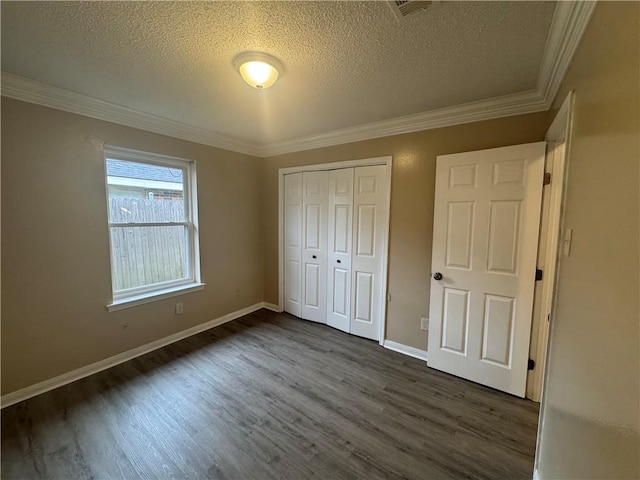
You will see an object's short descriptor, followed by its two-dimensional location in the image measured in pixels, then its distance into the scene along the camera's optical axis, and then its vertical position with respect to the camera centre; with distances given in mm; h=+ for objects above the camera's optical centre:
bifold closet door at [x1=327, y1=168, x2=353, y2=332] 3125 -302
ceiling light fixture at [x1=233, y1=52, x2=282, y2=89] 1580 +961
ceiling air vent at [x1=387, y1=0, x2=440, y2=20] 1183 +1005
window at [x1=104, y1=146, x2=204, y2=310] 2531 -74
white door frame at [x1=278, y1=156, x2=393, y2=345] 2787 +301
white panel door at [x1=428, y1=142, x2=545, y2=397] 2031 -310
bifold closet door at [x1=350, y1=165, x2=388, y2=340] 2887 -298
